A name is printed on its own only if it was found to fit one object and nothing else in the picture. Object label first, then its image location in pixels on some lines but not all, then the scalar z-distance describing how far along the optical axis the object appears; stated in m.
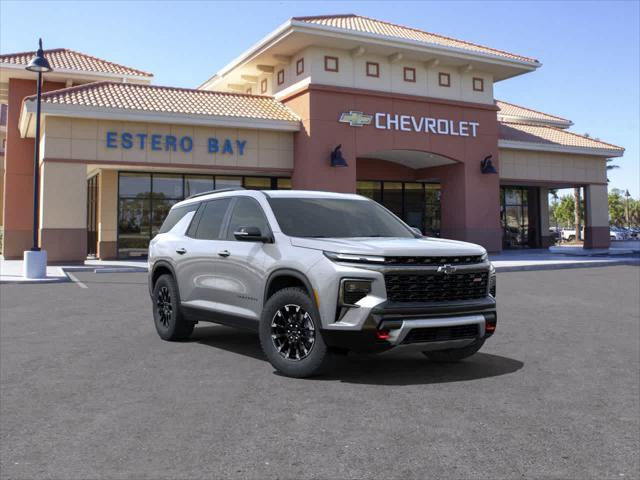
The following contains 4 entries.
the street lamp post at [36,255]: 17.72
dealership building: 23.69
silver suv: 5.60
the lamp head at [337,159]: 25.84
